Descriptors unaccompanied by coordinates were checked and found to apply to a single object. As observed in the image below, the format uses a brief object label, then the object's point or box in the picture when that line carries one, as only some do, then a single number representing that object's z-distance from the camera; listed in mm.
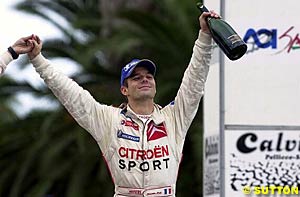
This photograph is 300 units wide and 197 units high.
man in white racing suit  16187
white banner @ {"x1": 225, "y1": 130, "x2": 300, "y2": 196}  25422
